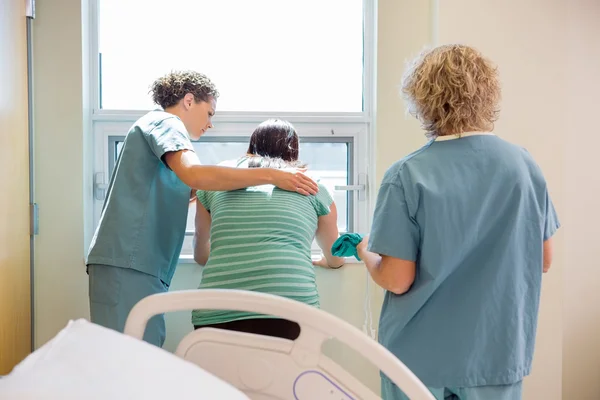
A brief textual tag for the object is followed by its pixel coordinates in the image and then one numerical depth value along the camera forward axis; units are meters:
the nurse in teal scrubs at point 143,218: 1.66
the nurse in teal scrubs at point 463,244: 1.26
